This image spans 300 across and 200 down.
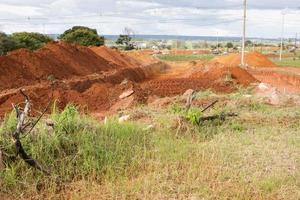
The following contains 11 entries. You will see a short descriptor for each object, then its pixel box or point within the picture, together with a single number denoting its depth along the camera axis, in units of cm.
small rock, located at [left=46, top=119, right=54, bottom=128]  738
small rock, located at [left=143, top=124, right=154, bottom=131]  903
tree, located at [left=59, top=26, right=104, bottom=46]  5112
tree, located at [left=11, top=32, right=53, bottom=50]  3694
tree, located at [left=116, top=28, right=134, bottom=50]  7244
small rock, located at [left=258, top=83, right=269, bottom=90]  1871
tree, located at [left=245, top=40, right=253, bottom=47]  10250
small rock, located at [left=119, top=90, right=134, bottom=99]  1639
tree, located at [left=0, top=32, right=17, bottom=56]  3266
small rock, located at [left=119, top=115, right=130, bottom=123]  1038
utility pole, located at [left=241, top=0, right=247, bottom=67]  3529
